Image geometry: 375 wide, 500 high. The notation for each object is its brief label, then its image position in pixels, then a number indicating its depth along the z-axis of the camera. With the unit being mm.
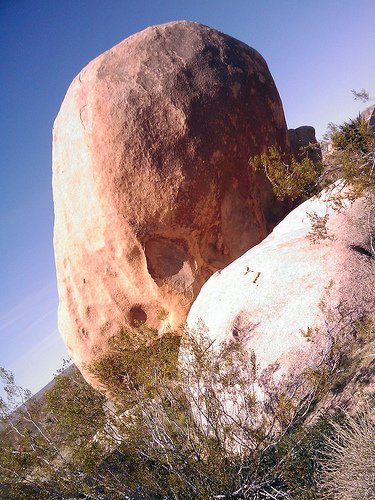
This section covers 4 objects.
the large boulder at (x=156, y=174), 8484
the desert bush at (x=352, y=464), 3557
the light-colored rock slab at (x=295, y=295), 5770
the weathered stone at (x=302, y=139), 11453
